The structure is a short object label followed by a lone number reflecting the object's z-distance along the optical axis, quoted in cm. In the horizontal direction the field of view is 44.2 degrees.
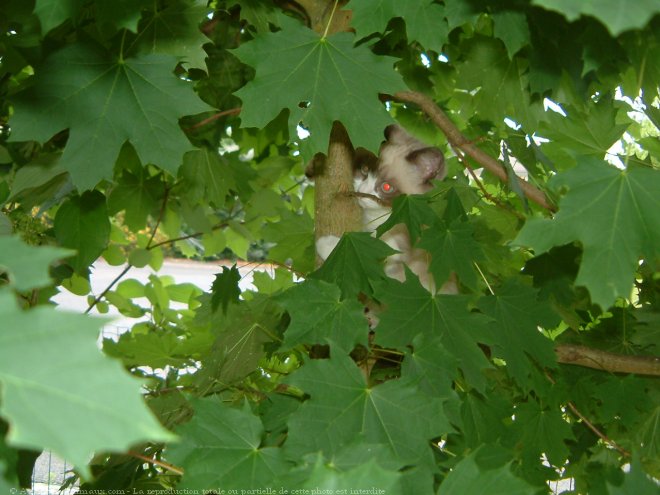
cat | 138
